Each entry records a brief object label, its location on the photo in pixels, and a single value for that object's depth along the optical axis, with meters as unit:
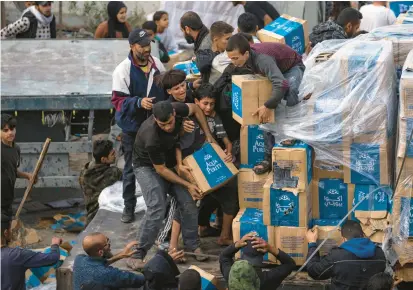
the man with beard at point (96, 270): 11.49
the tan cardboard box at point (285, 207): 12.47
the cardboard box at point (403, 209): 12.28
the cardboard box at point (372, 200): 12.61
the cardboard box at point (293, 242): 12.61
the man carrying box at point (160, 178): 12.58
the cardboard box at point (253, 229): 12.73
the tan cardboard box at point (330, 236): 12.70
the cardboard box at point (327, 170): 12.79
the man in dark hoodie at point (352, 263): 11.12
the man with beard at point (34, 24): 20.15
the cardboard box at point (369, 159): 12.42
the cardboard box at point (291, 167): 12.41
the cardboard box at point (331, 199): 12.79
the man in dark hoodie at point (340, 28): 15.03
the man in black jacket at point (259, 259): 11.40
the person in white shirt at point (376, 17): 19.56
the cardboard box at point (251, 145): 13.23
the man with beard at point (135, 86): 13.47
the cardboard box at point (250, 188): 13.11
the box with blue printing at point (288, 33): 15.31
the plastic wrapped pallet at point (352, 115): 12.42
